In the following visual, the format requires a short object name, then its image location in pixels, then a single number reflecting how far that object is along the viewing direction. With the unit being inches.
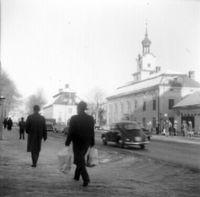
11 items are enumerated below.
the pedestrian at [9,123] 1169.4
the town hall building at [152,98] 2079.2
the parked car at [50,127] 1409.2
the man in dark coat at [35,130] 380.5
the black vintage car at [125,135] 767.1
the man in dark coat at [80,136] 287.6
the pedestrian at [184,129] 1462.0
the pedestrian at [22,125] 873.5
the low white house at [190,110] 1624.0
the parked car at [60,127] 1231.3
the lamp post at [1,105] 705.5
